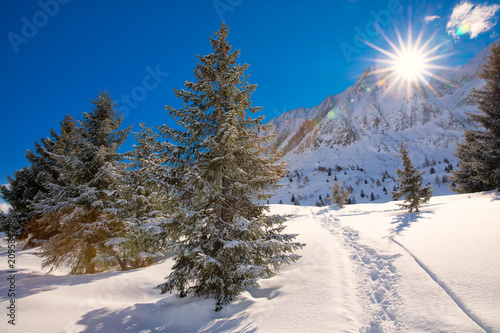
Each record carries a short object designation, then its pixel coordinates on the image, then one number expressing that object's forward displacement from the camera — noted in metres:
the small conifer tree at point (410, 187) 15.80
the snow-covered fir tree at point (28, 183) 17.62
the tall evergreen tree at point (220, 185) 5.27
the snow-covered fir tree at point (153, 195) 5.29
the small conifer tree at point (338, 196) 37.09
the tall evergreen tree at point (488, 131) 14.47
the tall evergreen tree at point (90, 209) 9.55
